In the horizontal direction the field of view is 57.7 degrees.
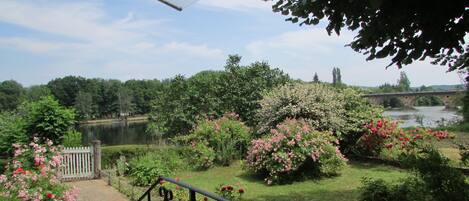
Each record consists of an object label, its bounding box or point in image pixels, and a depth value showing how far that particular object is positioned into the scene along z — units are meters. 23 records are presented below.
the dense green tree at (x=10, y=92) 75.19
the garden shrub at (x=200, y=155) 14.19
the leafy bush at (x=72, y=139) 13.89
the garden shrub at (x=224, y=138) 14.71
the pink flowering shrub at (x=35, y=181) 6.13
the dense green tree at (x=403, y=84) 44.63
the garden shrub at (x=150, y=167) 11.46
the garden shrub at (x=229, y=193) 7.96
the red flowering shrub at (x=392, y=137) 12.45
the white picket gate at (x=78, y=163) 13.38
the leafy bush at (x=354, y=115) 13.68
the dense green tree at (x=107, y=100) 86.00
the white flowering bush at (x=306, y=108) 13.27
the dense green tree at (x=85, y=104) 77.12
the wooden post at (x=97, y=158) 13.60
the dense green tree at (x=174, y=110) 20.36
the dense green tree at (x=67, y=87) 82.75
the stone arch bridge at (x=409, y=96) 30.25
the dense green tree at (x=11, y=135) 11.79
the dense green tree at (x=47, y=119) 11.95
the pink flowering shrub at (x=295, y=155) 10.69
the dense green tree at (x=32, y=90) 82.72
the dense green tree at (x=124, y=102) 84.44
